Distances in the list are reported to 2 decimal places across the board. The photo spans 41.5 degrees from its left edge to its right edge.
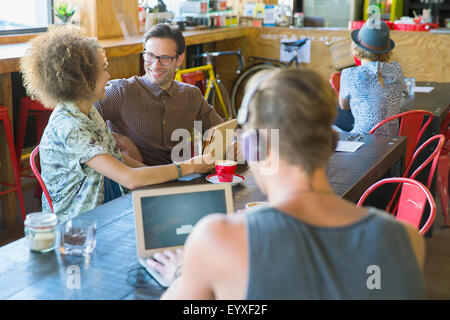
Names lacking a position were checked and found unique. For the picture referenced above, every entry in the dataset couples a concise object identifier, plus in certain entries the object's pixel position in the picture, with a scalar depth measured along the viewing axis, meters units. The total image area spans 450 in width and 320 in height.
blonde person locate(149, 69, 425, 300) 0.97
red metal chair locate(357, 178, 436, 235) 1.94
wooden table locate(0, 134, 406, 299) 1.35
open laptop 1.53
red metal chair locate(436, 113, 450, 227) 3.76
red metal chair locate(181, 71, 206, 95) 5.05
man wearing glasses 2.84
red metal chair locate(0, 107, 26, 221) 3.28
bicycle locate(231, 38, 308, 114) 6.18
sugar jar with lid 1.55
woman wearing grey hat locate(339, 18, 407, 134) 3.52
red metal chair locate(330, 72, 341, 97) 4.57
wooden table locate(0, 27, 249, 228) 3.34
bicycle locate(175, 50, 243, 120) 5.68
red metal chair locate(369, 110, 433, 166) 3.44
